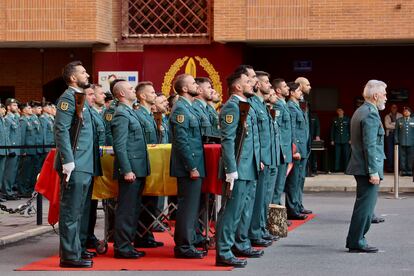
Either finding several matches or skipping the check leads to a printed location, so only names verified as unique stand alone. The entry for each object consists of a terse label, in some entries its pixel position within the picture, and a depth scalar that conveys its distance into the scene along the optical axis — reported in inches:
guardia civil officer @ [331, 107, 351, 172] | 1306.6
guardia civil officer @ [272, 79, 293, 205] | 687.7
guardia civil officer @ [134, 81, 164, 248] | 577.0
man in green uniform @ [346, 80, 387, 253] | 556.0
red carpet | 512.7
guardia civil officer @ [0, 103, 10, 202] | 989.5
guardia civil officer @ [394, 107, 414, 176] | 1241.4
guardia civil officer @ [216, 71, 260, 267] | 509.4
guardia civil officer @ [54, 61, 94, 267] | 506.3
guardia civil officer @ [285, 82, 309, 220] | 737.6
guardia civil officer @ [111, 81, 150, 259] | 541.6
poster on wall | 1234.6
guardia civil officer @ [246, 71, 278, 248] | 566.9
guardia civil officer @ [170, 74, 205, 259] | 541.3
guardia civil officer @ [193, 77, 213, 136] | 555.2
